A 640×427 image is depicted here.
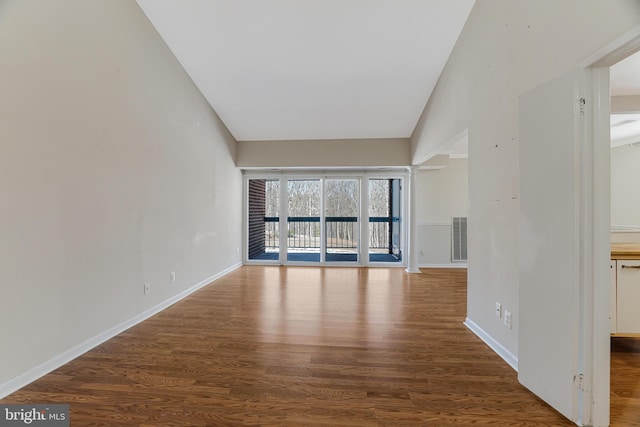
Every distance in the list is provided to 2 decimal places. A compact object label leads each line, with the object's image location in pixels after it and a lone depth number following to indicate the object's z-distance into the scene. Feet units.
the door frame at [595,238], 4.85
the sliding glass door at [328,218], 19.53
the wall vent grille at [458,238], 18.92
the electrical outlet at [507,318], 7.08
